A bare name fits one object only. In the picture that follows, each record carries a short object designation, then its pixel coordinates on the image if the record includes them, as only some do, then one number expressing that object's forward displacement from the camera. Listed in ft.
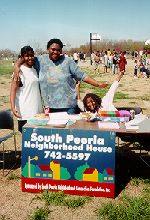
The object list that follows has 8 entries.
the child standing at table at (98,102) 13.11
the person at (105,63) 72.25
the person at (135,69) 59.12
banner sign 11.39
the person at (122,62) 54.12
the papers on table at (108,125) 11.65
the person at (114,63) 65.83
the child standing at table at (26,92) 12.79
